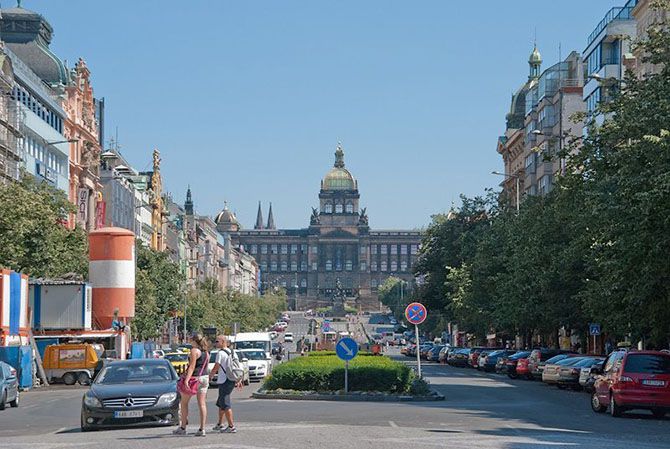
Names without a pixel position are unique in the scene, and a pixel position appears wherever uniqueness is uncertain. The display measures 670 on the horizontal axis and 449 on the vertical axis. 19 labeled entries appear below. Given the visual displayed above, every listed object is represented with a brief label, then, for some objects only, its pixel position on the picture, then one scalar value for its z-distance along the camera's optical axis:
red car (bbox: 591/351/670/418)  32.28
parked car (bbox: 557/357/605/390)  49.65
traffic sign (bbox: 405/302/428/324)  41.41
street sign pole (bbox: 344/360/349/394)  39.21
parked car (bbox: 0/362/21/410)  37.38
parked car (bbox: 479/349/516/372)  74.97
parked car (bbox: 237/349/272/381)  58.81
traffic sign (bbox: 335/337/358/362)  38.00
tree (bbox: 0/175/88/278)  53.84
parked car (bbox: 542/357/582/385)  51.53
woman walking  24.61
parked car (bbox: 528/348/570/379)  61.32
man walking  24.23
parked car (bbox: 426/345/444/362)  104.81
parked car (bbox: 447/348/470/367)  87.25
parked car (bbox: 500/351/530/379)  66.56
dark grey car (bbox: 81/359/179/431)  26.34
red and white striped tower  62.56
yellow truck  56.06
